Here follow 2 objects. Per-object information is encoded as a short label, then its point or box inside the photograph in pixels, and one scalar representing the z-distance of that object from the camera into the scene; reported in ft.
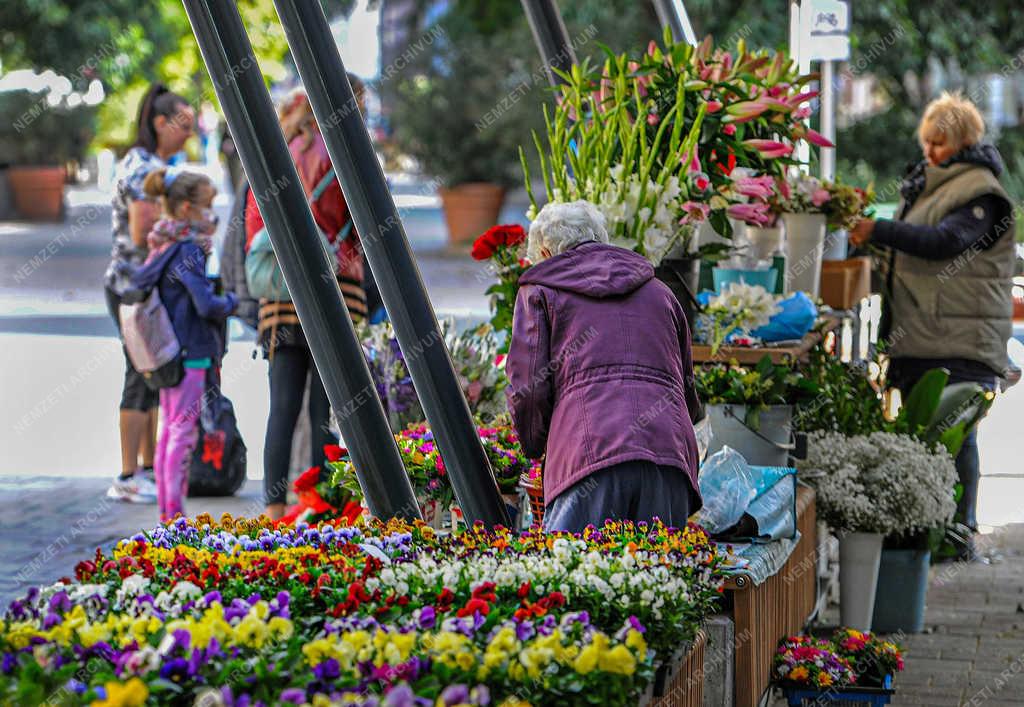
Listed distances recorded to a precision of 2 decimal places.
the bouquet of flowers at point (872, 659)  29.19
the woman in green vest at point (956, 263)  43.62
